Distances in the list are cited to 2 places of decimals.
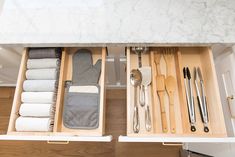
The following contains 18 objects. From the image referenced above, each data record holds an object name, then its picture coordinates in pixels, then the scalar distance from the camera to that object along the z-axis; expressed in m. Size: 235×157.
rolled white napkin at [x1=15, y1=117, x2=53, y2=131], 0.73
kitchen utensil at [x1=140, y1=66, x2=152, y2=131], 0.81
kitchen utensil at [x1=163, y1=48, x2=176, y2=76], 0.88
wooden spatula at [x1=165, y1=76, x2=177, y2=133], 0.78
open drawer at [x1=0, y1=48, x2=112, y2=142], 0.68
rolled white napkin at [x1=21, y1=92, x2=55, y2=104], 0.78
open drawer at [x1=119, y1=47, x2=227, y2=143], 0.66
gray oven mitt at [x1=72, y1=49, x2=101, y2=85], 0.82
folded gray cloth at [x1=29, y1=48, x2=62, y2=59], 0.82
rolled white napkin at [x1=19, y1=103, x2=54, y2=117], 0.76
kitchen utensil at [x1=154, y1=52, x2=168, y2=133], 0.78
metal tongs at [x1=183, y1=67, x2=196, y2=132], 0.76
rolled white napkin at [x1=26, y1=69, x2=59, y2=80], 0.81
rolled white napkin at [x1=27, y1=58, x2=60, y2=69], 0.83
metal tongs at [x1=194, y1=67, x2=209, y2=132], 0.78
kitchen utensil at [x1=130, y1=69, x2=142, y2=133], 0.83
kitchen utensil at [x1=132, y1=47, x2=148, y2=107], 0.82
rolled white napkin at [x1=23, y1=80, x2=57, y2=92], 0.79
